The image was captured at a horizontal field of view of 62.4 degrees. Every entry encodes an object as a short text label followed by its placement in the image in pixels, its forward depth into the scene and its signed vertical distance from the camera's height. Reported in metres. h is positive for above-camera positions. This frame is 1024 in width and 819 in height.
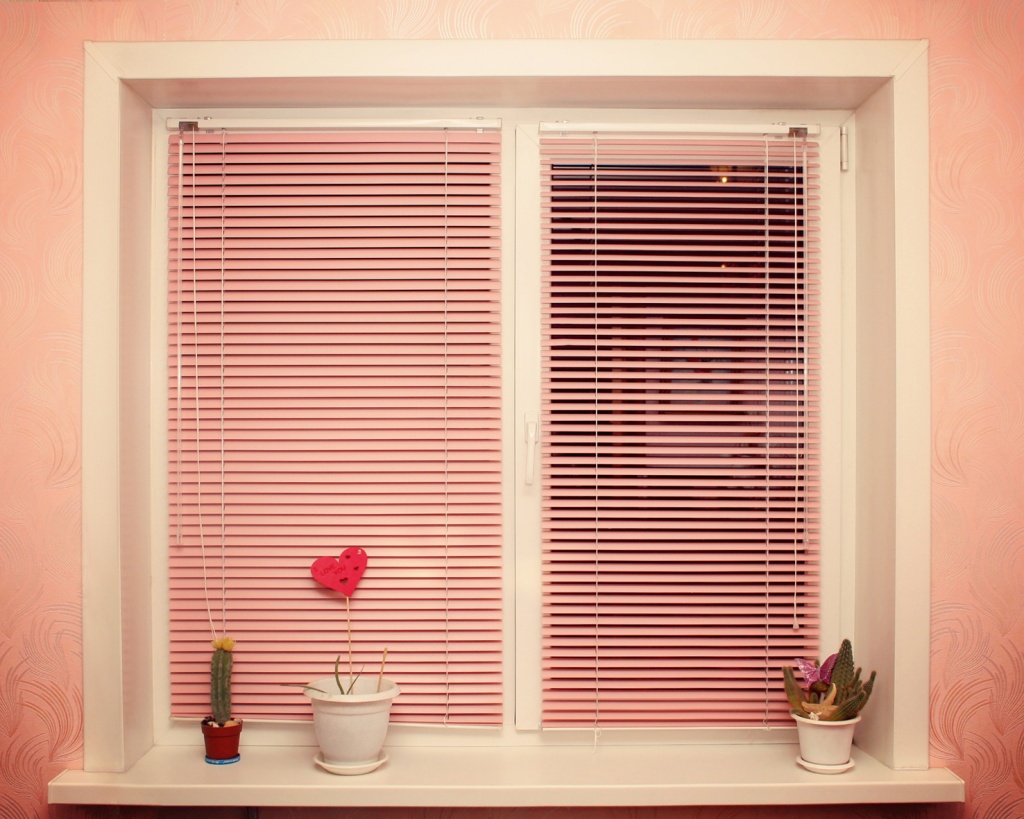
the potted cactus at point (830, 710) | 1.79 -0.64
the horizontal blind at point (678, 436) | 1.97 -0.05
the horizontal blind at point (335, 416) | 1.97 +0.00
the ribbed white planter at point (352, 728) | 1.78 -0.66
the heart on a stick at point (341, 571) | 1.92 -0.36
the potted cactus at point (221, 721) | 1.86 -0.68
